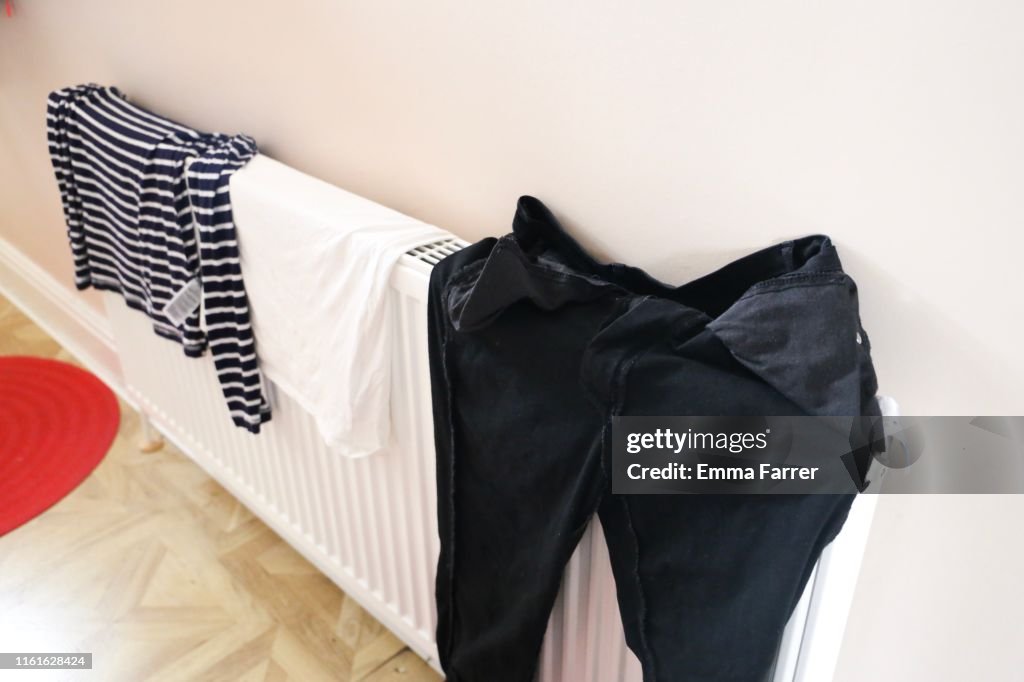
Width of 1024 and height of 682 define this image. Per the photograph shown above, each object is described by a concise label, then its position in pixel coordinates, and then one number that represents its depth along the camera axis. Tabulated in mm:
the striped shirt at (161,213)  1215
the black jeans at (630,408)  689
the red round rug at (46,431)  1836
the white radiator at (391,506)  781
